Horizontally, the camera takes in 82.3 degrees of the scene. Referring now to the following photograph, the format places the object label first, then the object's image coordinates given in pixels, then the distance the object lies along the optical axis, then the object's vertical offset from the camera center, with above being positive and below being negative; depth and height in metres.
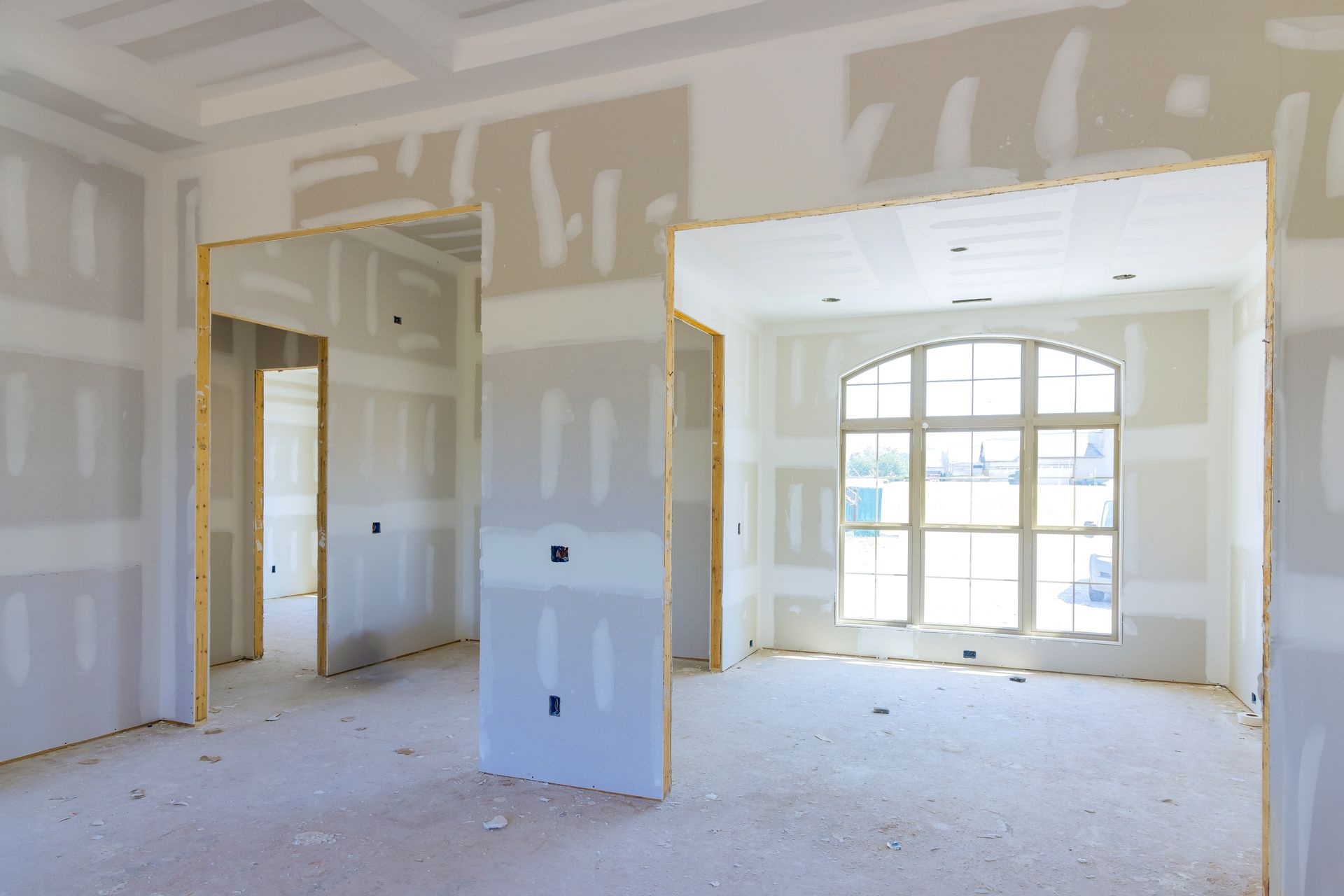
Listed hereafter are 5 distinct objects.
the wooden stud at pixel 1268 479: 2.58 -0.11
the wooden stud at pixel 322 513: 5.47 -0.51
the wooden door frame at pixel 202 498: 4.37 -0.32
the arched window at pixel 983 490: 6.07 -0.37
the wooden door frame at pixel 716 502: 5.88 -0.44
